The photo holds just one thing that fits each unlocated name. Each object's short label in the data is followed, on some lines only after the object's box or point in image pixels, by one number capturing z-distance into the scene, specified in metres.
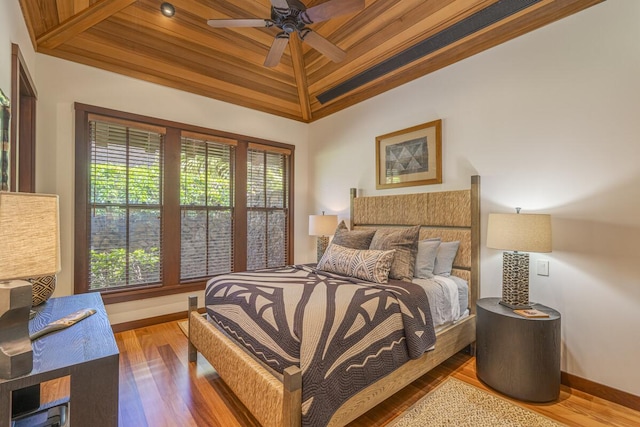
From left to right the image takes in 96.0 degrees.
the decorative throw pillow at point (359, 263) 2.41
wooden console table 0.97
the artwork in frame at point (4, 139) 1.72
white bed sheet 2.28
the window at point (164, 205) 3.12
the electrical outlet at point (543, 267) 2.37
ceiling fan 2.21
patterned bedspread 1.46
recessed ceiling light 2.94
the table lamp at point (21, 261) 0.95
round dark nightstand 1.97
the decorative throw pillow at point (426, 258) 2.67
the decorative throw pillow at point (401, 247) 2.52
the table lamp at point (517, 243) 2.09
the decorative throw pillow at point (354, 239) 2.96
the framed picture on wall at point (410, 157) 3.17
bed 1.49
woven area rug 1.78
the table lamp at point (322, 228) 4.02
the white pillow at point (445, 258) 2.83
